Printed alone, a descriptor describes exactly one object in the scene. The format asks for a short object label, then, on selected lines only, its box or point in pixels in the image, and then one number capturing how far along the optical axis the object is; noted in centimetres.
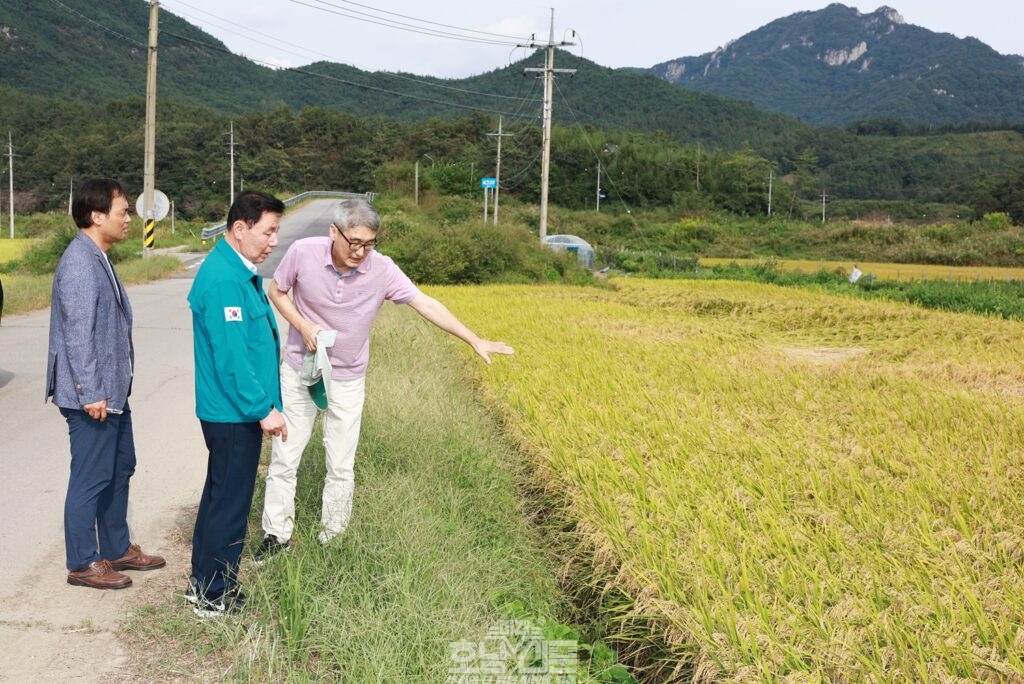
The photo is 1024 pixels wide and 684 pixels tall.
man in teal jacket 388
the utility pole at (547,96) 3000
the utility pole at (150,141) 2517
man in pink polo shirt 444
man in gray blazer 427
